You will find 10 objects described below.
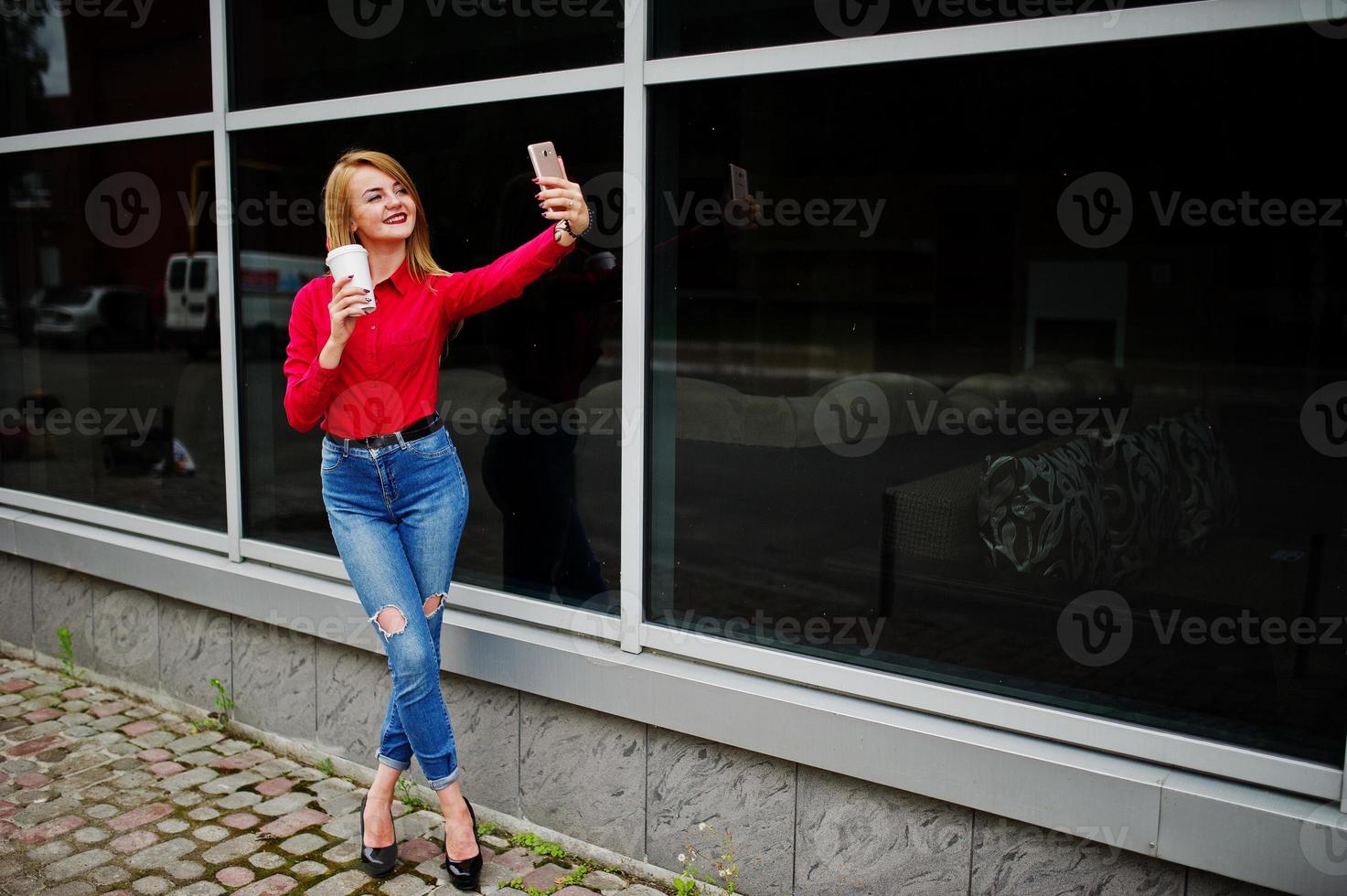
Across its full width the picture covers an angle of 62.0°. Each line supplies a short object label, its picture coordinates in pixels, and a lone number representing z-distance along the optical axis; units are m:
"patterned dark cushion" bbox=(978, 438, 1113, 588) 3.38
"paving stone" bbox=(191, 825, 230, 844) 3.71
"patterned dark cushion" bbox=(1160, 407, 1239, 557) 3.08
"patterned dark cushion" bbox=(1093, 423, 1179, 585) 3.20
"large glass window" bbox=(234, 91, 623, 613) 3.68
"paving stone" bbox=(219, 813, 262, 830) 3.81
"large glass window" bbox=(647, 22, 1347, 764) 2.89
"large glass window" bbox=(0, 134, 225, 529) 5.07
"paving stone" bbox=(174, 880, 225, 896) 3.38
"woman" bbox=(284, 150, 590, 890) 3.24
